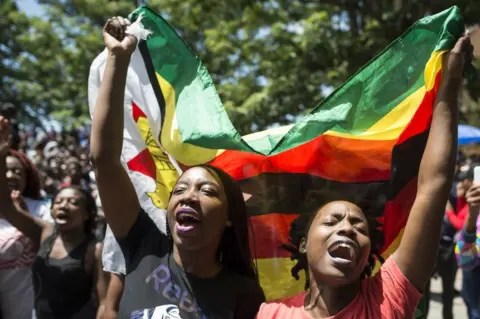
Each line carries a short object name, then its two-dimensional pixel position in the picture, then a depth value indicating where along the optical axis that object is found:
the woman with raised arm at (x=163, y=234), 2.54
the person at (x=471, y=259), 4.68
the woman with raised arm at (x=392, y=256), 2.37
